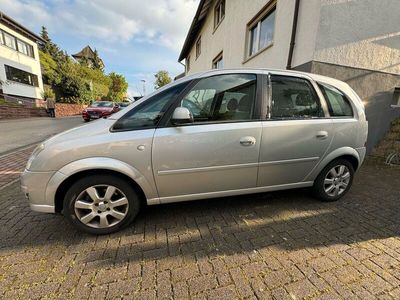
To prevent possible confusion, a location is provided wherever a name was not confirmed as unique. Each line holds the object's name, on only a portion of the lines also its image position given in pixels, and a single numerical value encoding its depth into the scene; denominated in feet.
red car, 51.72
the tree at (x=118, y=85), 163.63
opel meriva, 7.51
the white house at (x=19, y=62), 64.23
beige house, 15.38
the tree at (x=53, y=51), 121.83
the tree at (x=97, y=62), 189.39
